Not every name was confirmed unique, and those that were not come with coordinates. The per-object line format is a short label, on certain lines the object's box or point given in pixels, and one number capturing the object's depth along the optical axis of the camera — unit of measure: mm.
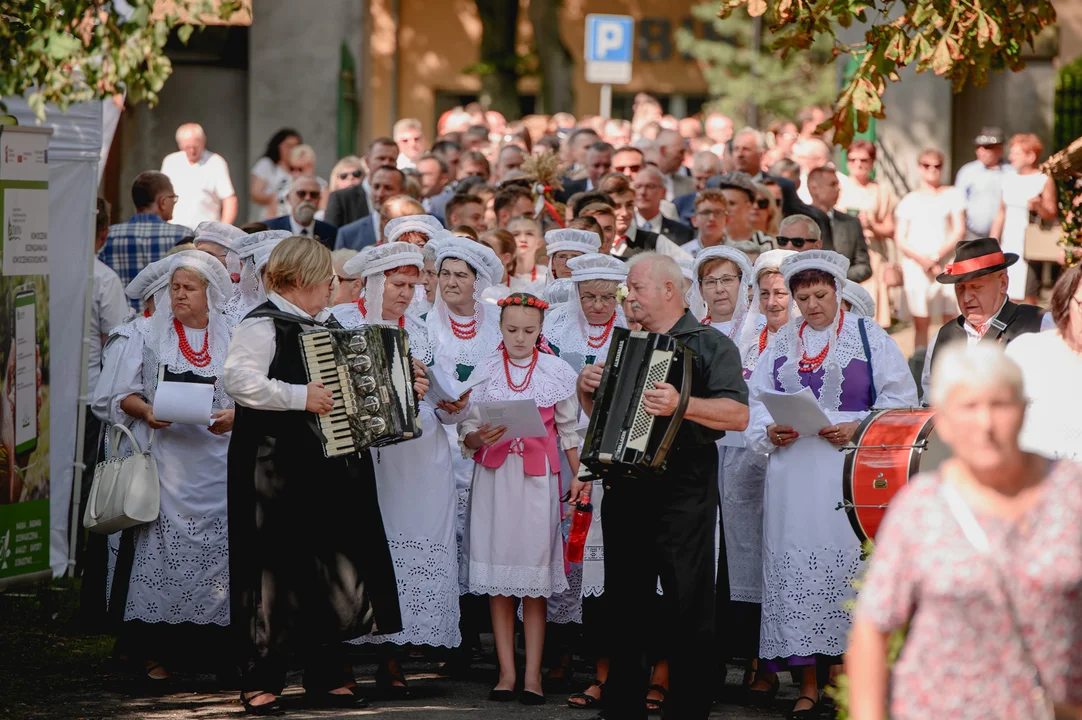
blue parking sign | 36533
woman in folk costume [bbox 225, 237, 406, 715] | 14529
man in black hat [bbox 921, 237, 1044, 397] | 15795
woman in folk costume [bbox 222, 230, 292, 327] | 17207
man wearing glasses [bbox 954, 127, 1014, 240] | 30117
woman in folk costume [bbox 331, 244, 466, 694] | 15887
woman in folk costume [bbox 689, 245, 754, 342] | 17131
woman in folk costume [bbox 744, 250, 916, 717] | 15012
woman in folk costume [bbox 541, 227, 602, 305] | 19295
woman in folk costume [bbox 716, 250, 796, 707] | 16056
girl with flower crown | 15810
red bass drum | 13577
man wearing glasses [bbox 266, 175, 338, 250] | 24898
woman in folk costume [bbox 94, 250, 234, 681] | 16041
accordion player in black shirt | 13700
